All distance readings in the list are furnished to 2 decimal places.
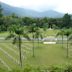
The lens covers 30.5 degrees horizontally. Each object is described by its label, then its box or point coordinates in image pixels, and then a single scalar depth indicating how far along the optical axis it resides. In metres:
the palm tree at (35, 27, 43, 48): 24.24
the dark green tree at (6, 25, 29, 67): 15.77
